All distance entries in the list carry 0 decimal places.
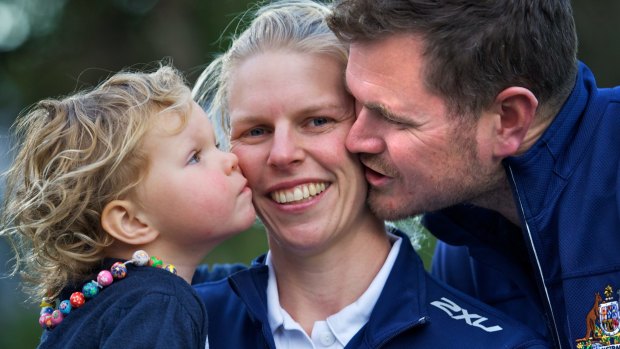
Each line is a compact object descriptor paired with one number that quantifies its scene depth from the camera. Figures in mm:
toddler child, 2334
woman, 2680
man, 2721
